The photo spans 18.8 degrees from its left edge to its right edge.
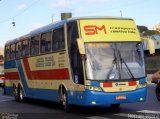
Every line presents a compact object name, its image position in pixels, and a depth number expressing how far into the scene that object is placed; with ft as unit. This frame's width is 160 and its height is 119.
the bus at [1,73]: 141.18
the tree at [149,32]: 413.84
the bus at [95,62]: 50.93
